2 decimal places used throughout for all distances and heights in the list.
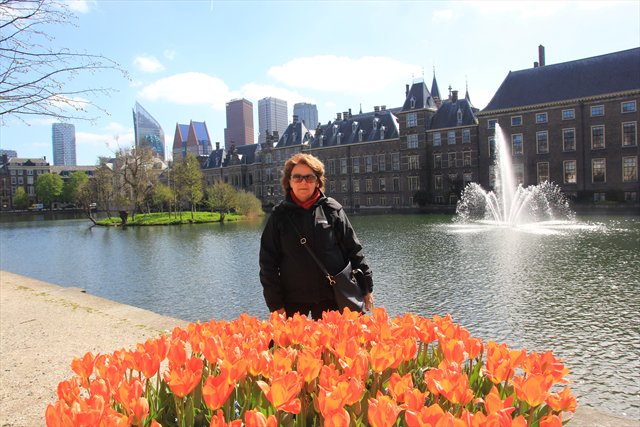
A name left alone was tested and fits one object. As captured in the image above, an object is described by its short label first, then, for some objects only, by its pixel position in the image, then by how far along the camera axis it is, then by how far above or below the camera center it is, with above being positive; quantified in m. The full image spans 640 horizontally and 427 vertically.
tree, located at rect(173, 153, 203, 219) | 55.03 +3.15
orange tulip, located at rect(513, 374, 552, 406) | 1.97 -0.78
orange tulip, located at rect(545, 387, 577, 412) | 2.00 -0.84
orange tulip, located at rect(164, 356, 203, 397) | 2.02 -0.71
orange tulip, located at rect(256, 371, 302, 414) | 1.89 -0.72
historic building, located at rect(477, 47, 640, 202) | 42.19 +6.38
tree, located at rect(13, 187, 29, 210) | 107.38 +3.64
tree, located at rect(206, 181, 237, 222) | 52.47 +1.11
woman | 4.13 -0.33
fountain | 32.59 -0.60
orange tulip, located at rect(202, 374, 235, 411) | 1.92 -0.72
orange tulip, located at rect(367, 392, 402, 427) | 1.70 -0.74
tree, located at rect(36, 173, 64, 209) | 104.06 +5.76
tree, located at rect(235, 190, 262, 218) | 54.12 +0.20
